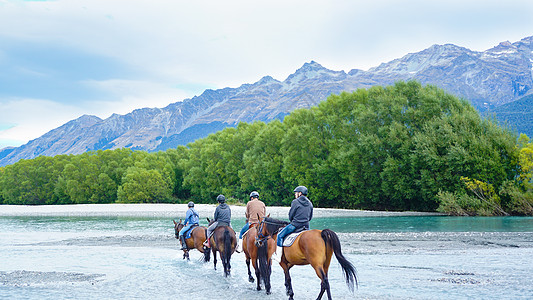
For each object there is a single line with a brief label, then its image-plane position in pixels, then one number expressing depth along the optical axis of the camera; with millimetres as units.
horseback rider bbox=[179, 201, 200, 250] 19312
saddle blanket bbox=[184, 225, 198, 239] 19312
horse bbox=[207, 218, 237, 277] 15328
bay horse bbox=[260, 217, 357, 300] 10336
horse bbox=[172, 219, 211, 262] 18578
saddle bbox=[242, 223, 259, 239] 14088
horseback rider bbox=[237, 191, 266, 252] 14141
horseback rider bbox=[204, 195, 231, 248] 15938
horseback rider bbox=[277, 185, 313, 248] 11641
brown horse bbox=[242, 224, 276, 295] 12438
